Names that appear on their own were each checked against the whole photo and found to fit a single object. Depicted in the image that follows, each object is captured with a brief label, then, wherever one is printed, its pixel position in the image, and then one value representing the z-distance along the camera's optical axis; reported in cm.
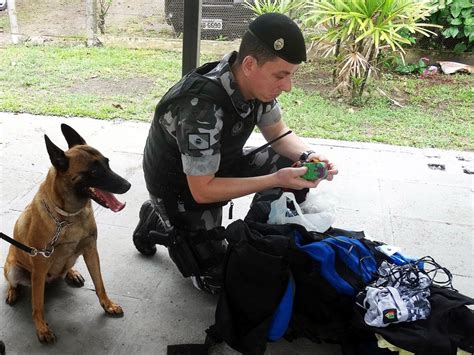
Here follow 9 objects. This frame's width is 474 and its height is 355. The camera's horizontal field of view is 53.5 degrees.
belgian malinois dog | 192
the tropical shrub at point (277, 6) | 497
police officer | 189
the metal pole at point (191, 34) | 294
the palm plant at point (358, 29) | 471
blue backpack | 190
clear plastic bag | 213
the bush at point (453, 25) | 585
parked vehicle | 534
